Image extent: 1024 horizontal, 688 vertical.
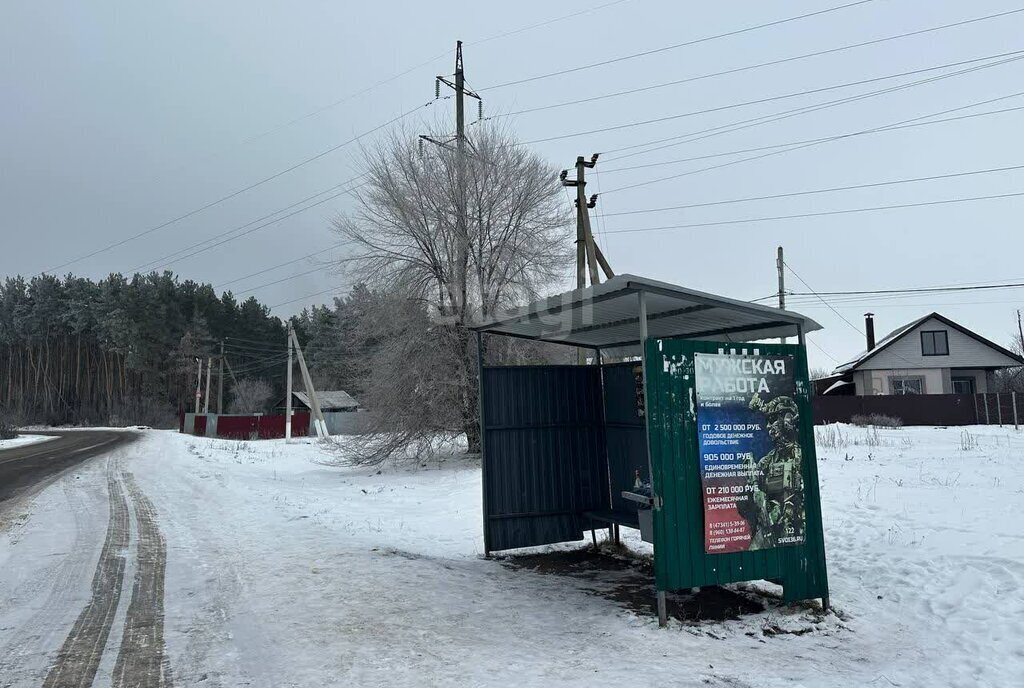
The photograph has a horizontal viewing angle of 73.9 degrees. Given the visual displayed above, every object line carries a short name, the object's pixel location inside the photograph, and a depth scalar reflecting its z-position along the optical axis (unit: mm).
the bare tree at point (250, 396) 71875
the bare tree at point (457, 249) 19109
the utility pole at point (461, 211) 19594
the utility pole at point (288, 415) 34375
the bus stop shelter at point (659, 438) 5594
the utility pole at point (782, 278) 26766
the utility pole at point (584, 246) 16422
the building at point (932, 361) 39219
